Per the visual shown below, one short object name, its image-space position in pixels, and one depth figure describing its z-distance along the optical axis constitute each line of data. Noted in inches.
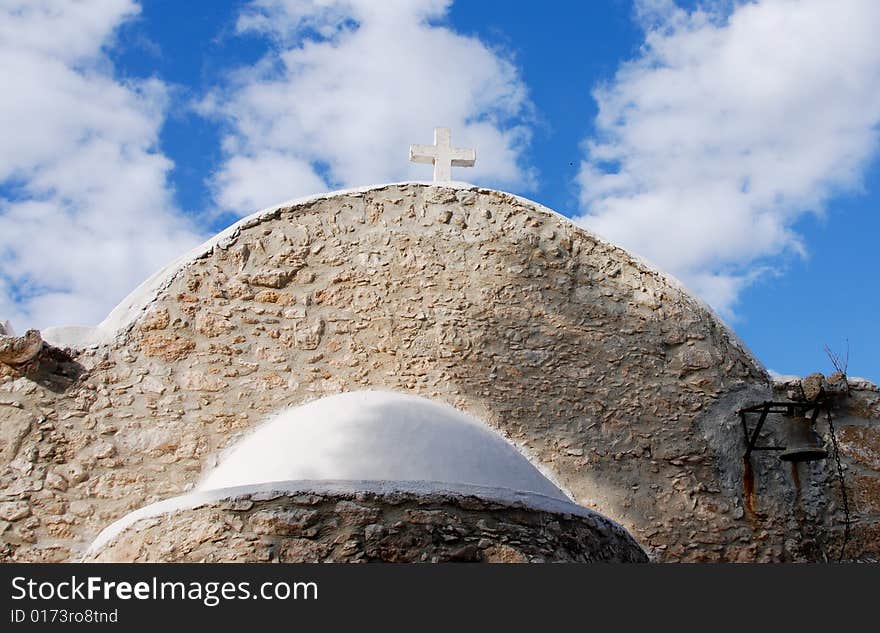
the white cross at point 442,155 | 296.0
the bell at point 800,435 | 268.5
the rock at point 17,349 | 241.1
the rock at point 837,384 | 277.1
